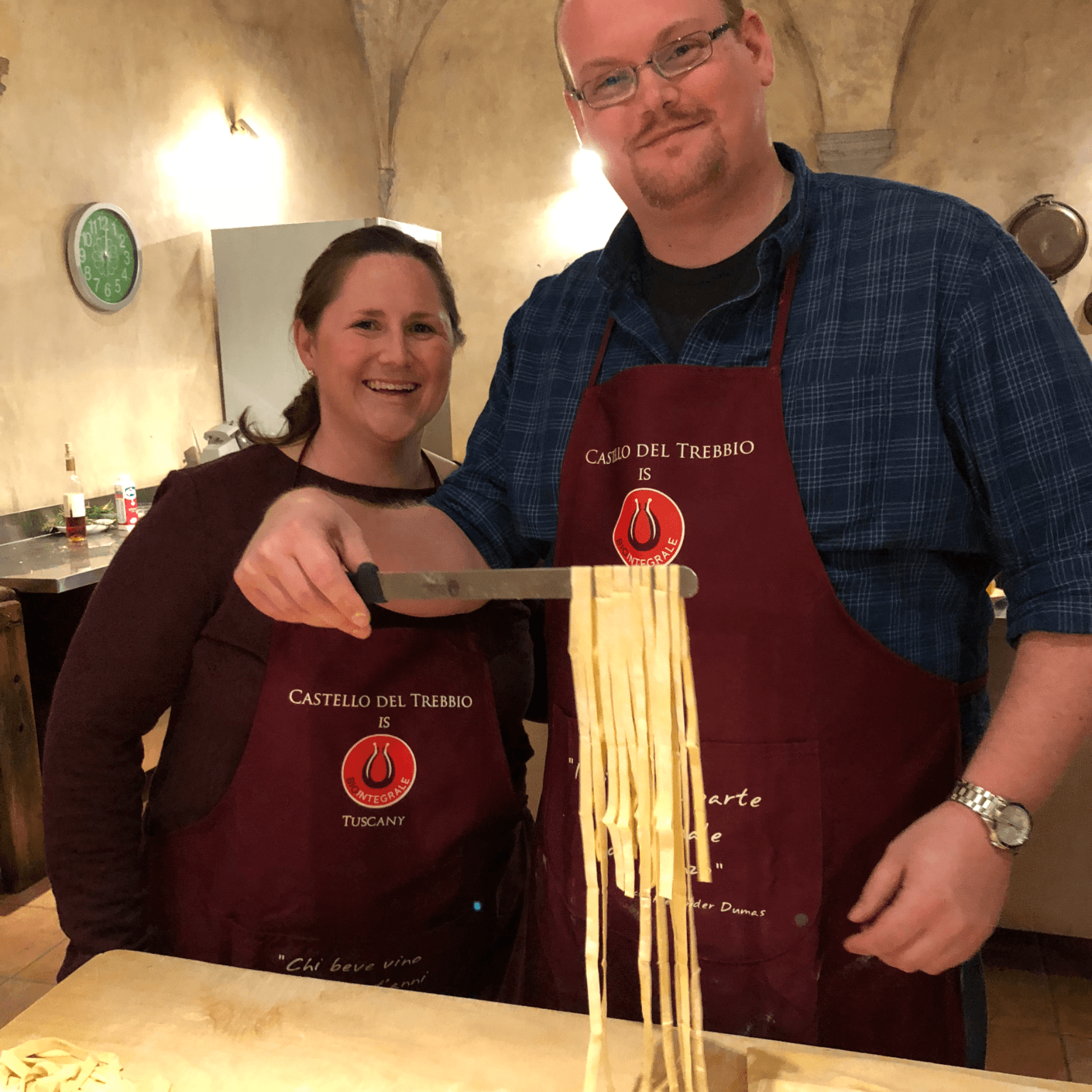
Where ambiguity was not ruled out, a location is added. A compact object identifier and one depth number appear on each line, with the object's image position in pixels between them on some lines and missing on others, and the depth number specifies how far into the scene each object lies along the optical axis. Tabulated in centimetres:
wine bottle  363
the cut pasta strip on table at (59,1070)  83
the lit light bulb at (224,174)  455
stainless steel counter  300
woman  122
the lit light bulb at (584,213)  636
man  94
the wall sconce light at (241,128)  489
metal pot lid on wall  541
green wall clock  386
